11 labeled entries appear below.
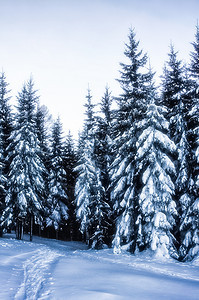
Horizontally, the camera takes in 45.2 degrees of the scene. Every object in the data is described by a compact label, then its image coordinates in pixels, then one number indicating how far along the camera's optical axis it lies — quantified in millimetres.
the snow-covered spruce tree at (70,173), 37938
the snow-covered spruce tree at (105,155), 23969
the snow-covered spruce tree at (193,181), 15499
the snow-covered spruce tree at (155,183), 15375
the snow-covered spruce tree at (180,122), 17094
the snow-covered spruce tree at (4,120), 27091
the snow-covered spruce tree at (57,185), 33438
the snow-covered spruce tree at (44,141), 33538
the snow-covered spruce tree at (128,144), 17531
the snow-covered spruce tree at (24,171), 24531
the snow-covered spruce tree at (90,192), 23391
